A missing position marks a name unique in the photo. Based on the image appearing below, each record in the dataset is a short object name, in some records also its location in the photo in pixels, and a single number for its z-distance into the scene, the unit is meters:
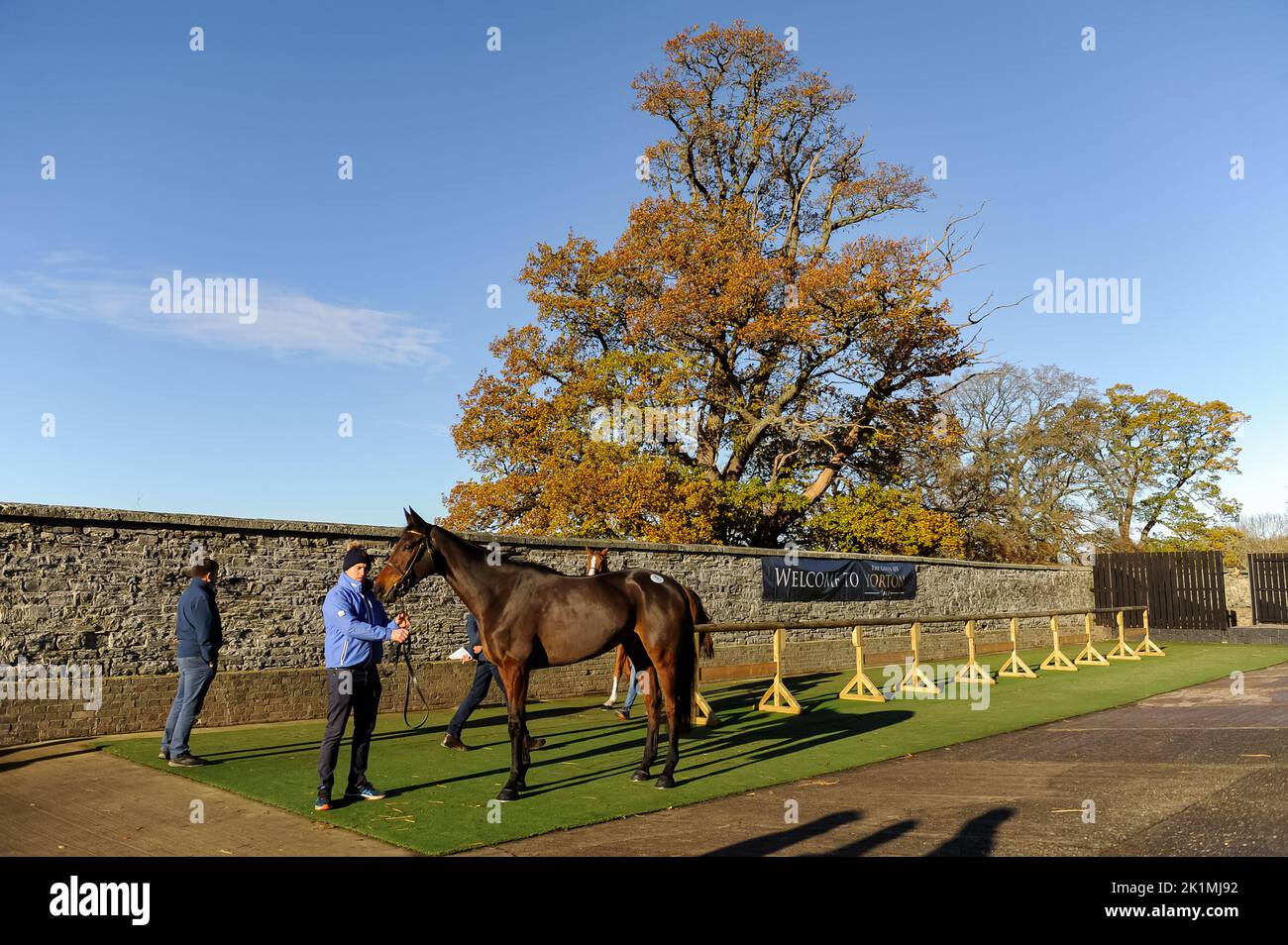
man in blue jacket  7.11
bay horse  8.08
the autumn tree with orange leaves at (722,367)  26.92
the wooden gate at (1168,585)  28.42
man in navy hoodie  8.81
